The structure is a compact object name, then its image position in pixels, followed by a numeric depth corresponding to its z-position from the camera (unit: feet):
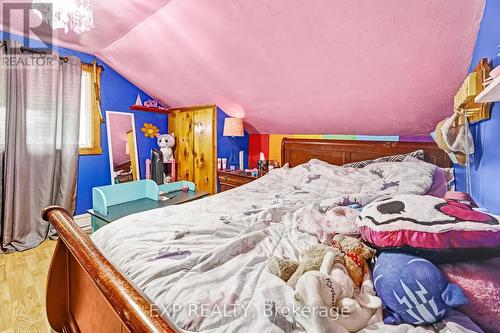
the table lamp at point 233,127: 10.89
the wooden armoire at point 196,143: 11.80
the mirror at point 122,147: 11.50
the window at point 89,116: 10.74
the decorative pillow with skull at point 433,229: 2.26
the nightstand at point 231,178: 10.61
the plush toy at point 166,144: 12.96
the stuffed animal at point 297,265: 2.80
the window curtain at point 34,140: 8.52
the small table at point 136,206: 7.20
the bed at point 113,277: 2.28
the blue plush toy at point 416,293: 2.12
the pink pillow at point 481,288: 2.05
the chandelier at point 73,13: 5.54
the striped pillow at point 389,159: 7.61
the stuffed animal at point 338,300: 2.18
